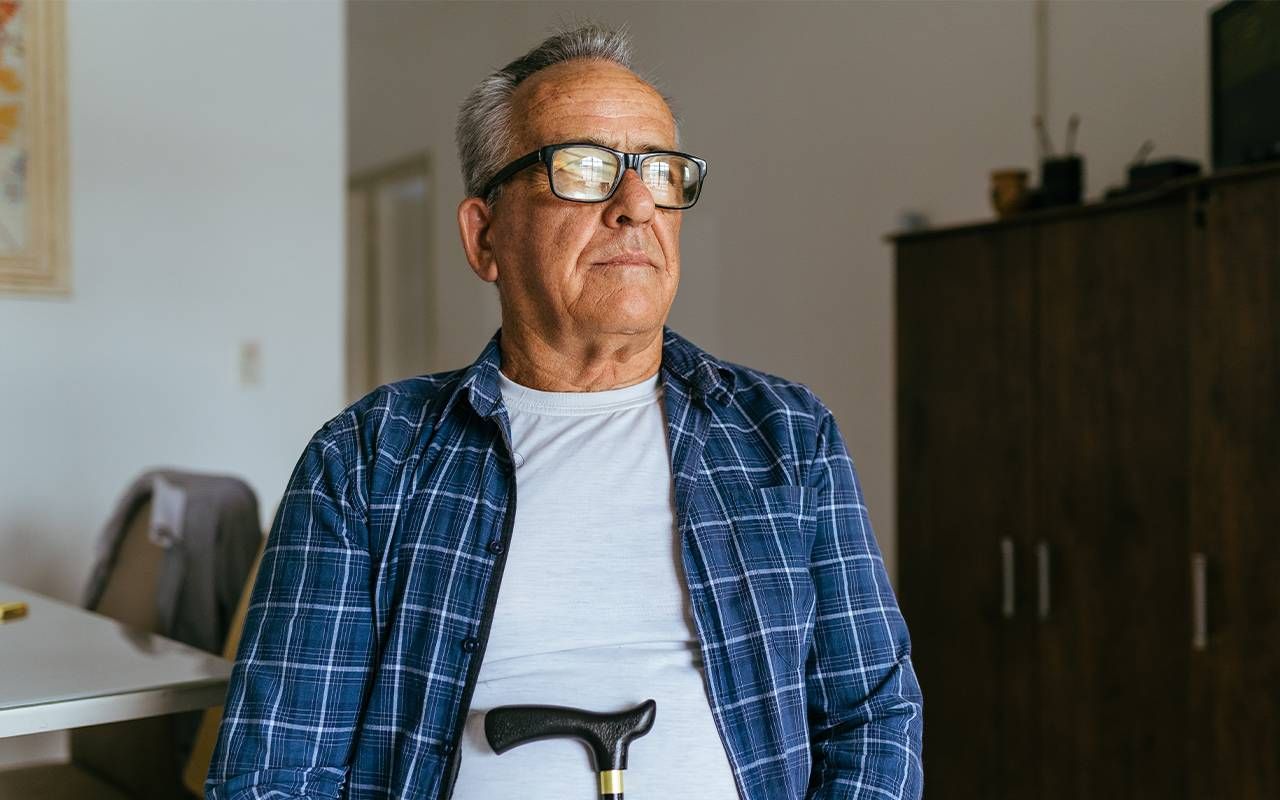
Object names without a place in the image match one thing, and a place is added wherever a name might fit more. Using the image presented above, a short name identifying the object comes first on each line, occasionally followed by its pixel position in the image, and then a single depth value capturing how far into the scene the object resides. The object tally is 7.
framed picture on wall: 2.97
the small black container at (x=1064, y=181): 3.06
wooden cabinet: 2.35
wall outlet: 3.33
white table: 1.34
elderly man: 1.24
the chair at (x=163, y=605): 2.05
